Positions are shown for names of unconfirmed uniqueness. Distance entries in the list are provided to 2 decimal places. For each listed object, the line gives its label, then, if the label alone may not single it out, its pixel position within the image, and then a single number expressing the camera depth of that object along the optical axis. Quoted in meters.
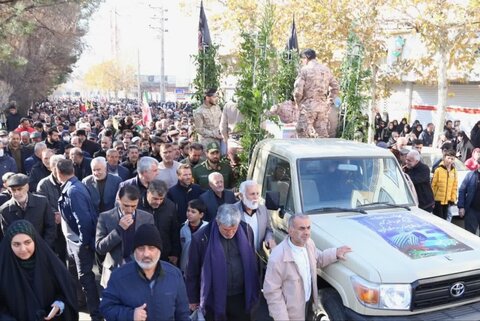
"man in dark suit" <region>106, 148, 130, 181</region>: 6.77
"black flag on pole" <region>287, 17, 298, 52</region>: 11.13
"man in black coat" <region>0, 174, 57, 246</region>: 4.69
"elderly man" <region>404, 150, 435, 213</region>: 6.79
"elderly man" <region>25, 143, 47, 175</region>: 7.50
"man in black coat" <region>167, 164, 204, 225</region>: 5.50
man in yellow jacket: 7.36
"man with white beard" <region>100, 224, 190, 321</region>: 2.92
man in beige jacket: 3.61
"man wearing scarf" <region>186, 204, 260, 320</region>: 3.74
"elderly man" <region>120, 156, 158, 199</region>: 5.24
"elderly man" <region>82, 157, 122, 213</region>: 5.59
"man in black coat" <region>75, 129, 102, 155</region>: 8.98
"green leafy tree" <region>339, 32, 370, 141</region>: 7.96
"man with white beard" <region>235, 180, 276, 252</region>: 4.41
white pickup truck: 3.51
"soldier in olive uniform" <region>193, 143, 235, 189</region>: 6.23
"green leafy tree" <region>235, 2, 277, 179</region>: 6.76
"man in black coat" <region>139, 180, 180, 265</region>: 4.58
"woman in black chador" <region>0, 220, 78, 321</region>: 3.19
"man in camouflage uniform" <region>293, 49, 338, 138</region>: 7.32
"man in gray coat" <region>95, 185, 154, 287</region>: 4.05
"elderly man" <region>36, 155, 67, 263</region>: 5.61
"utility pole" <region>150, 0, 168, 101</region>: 37.78
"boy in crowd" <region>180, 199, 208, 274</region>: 4.65
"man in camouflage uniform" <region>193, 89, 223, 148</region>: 8.37
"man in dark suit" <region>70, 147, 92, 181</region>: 7.00
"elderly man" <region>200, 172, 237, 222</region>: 5.11
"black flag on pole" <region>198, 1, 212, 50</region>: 10.51
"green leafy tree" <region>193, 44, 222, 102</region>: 10.03
